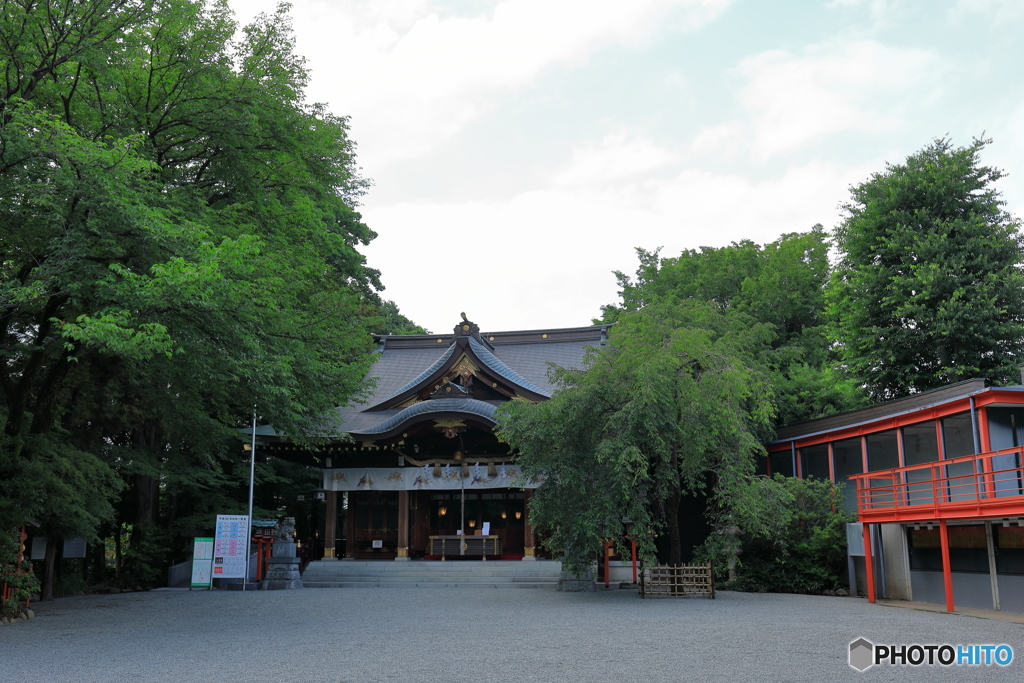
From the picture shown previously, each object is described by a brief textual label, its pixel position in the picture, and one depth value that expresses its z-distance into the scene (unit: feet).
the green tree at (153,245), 34.40
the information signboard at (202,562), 59.88
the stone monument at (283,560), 62.64
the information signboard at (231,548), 59.57
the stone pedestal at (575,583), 56.52
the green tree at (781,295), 76.28
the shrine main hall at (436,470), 71.87
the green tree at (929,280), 63.57
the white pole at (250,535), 60.39
